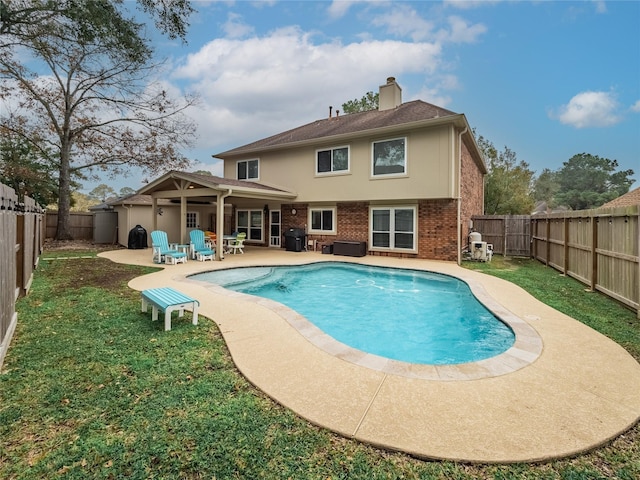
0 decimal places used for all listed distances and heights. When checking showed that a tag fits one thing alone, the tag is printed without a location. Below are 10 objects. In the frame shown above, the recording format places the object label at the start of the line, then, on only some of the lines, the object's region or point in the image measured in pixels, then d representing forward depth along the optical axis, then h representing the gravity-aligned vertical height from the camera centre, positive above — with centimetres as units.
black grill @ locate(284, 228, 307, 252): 1520 -22
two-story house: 1201 +226
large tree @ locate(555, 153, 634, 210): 4878 +988
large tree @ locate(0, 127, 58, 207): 1900 +398
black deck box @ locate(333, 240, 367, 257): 1366 -59
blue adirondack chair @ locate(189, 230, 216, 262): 1233 -56
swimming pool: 493 -162
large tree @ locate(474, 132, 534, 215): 2392 +388
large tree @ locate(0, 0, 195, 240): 1529 +689
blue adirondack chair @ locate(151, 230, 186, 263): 1139 -54
